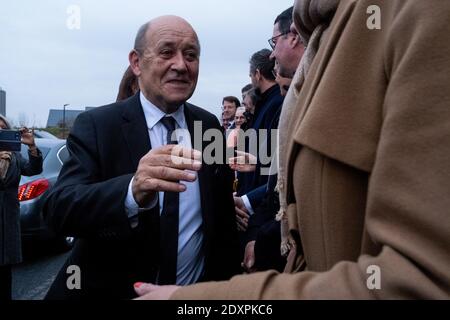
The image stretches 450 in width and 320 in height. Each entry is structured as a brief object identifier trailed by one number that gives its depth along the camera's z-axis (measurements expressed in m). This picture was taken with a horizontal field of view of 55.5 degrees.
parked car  5.69
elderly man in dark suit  1.48
